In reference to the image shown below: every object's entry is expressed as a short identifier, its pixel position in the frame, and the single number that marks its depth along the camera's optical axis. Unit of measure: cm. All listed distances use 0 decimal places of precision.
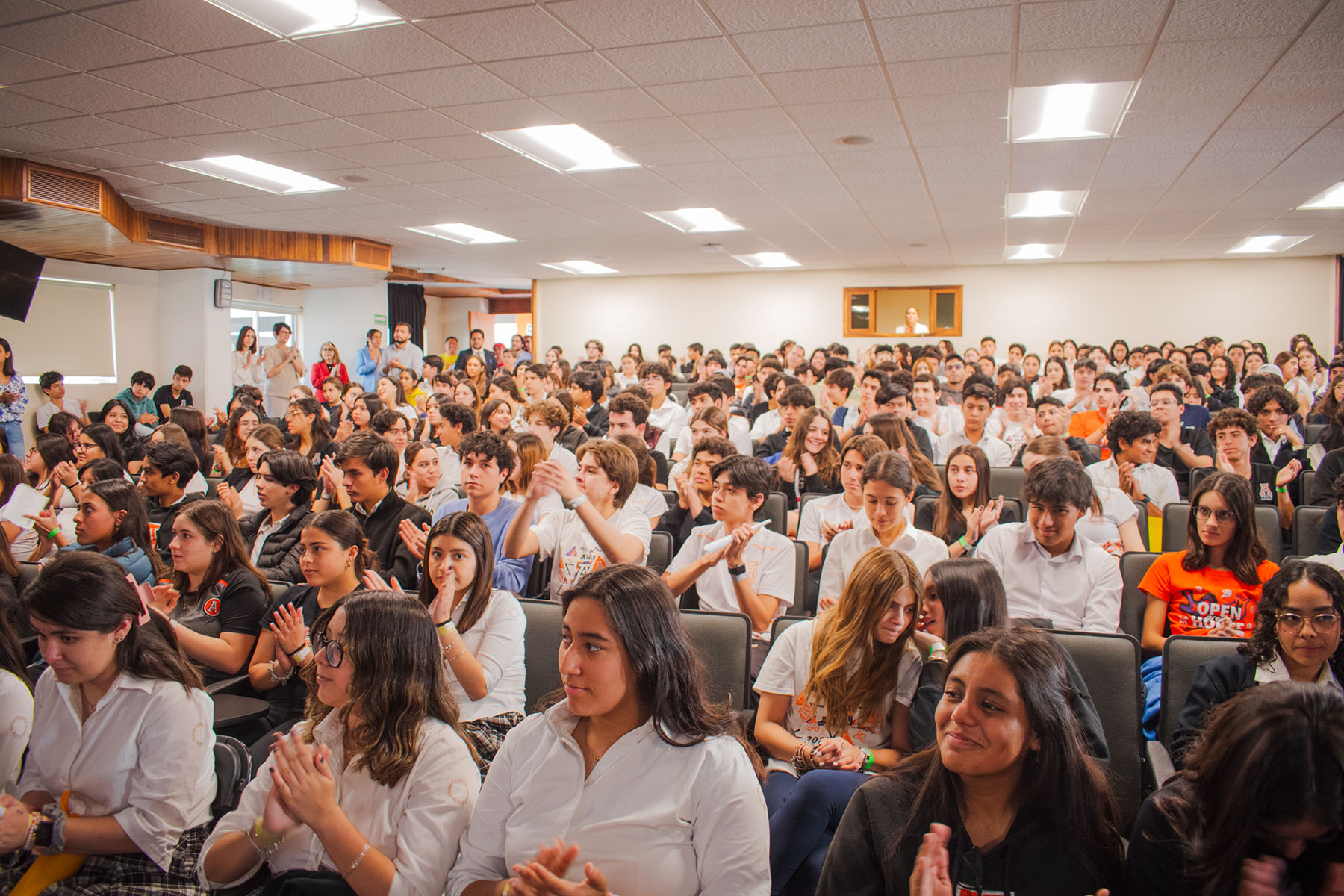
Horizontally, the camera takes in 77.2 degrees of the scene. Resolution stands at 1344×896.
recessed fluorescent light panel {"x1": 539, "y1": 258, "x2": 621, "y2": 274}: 1234
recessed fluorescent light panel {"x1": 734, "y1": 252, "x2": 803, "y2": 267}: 1154
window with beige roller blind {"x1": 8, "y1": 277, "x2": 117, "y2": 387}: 946
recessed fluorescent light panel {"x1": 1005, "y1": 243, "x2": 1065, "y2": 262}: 1052
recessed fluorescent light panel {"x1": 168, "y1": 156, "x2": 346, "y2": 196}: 622
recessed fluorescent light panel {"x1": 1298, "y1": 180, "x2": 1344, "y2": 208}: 719
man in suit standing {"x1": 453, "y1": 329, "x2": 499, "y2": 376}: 1163
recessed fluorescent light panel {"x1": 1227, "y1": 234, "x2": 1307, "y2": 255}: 980
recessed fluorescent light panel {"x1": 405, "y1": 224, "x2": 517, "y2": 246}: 918
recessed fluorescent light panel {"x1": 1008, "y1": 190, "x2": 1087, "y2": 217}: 732
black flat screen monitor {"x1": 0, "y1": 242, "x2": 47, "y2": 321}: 718
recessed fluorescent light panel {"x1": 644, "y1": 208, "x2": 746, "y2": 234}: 821
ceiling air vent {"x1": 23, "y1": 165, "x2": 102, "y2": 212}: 599
